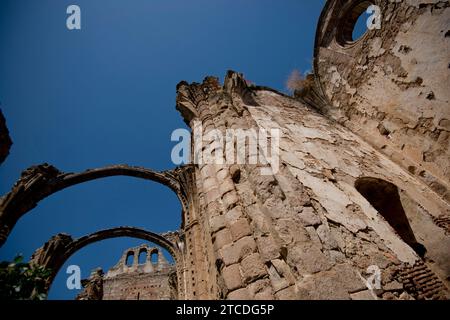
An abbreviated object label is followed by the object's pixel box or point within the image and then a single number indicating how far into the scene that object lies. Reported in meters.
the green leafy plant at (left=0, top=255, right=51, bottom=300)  2.55
